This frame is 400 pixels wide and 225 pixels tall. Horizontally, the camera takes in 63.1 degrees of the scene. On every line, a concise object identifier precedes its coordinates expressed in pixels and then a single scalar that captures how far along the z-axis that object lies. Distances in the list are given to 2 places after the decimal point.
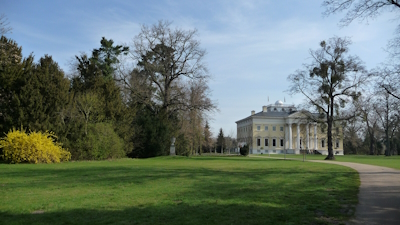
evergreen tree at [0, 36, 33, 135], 24.80
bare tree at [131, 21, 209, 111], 39.38
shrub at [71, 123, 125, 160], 28.23
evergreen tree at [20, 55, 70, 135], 25.38
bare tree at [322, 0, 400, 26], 14.44
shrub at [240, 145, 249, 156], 53.12
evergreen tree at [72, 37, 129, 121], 32.97
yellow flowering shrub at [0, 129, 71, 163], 22.64
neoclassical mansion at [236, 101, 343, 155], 86.33
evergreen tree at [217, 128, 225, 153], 90.94
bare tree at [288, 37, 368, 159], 38.56
